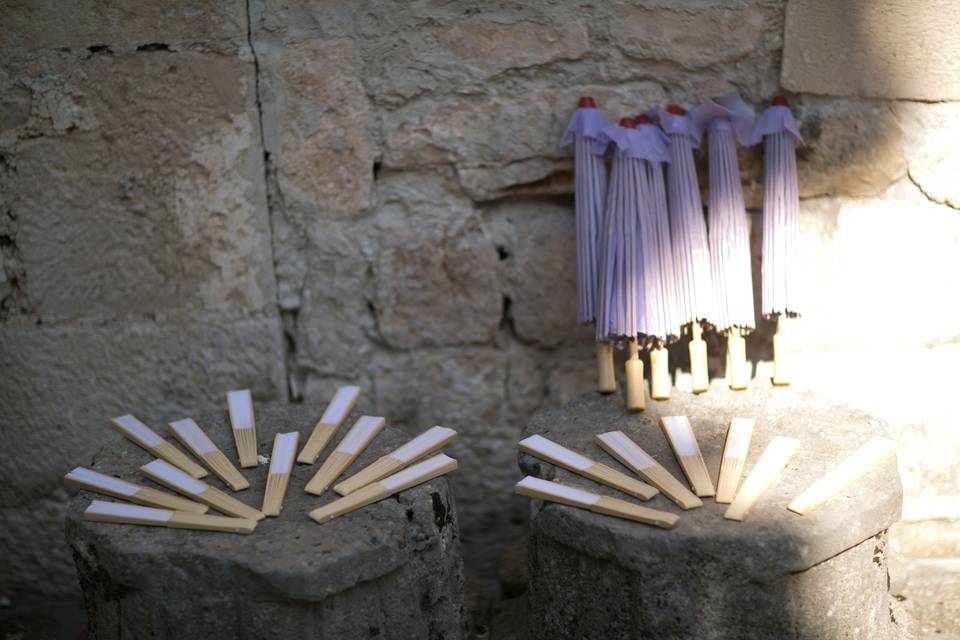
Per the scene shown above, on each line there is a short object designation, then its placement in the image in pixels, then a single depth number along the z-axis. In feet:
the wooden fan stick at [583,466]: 5.37
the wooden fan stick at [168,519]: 5.20
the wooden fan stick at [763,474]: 5.14
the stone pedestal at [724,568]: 4.93
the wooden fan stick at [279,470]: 5.43
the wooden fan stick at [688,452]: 5.41
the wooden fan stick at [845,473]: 5.15
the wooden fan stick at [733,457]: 5.34
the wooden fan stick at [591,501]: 5.05
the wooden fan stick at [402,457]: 5.61
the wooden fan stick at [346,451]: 5.62
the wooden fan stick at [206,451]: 5.75
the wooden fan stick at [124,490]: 5.46
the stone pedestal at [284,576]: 4.93
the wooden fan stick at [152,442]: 5.91
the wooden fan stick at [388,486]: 5.30
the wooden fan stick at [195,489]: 5.40
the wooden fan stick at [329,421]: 6.00
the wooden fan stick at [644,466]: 5.30
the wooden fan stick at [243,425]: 5.99
